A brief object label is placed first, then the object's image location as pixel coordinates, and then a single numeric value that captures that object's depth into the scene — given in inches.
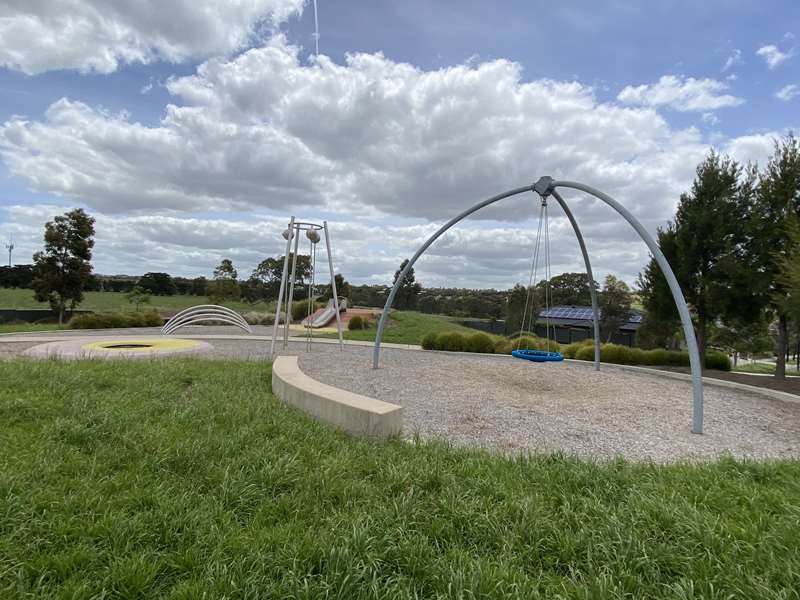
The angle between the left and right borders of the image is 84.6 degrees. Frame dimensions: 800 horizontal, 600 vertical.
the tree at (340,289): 1463.0
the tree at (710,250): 484.1
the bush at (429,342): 562.9
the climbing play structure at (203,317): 707.3
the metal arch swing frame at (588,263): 235.3
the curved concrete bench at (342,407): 177.2
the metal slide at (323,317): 1032.4
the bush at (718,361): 553.0
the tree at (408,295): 1753.6
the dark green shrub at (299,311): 1131.3
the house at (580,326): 1123.9
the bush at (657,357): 516.7
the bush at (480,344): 551.5
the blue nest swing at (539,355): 341.4
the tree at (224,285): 1425.9
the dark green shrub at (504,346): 554.1
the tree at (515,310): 1070.4
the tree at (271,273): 1748.3
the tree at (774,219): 448.8
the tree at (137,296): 1150.3
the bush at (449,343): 557.6
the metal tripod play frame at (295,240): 451.8
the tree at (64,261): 892.6
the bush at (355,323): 918.8
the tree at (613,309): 1198.3
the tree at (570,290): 1720.0
